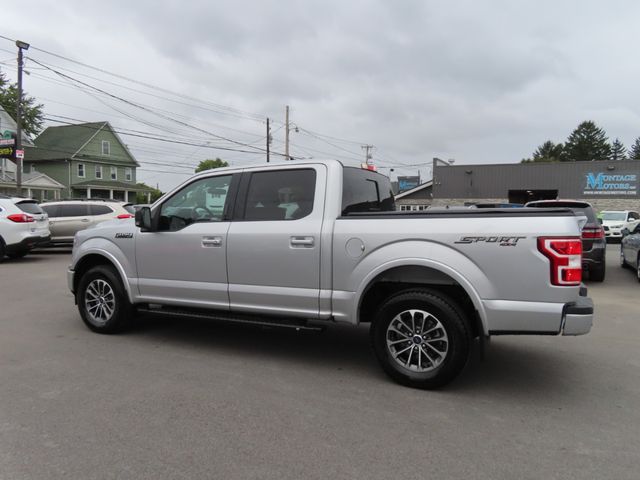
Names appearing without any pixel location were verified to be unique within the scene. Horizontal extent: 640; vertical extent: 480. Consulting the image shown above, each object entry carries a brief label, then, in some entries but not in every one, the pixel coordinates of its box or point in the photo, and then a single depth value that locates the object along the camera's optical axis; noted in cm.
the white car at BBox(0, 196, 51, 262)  1235
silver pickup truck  360
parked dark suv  921
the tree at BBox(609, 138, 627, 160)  10762
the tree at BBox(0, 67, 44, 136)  4200
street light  2083
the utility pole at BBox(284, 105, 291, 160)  3884
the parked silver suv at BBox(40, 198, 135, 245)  1504
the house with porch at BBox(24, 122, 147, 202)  3938
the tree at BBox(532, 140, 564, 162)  9557
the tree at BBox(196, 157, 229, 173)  7710
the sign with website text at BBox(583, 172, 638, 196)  3212
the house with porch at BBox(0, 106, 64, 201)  3303
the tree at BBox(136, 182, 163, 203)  5003
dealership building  3238
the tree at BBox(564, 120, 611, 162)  9250
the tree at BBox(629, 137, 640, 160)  10001
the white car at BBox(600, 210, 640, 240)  2218
